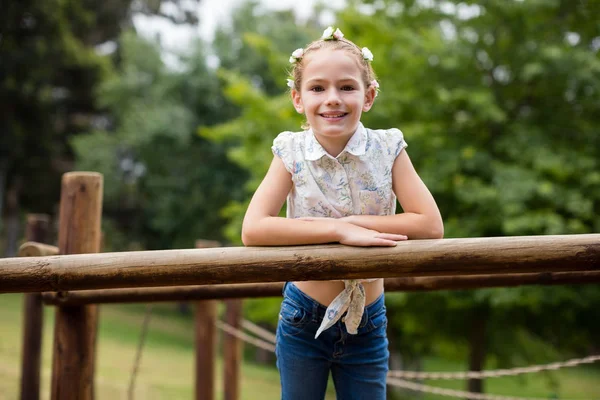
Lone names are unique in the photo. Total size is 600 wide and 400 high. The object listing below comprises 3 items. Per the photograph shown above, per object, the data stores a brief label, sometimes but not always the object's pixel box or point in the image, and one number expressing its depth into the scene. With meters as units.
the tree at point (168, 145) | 20.06
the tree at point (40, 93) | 19.52
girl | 2.19
